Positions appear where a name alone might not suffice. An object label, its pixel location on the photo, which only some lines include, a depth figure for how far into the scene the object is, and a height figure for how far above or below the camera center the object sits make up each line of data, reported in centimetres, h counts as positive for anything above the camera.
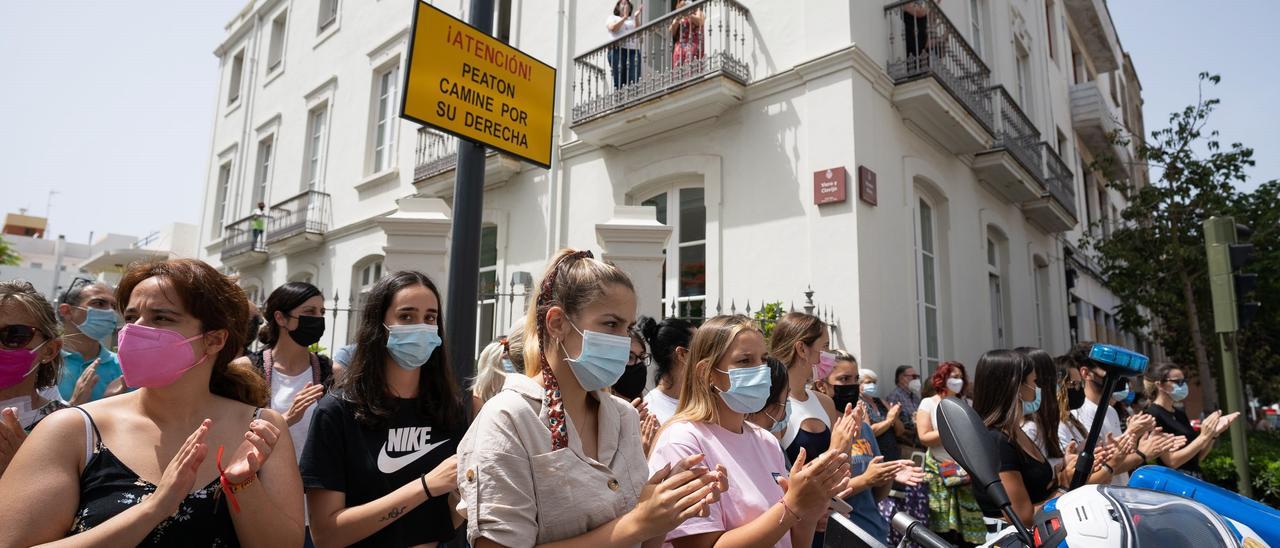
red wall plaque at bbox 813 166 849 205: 770 +191
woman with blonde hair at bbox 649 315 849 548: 211 -33
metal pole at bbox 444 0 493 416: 361 +47
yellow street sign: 363 +147
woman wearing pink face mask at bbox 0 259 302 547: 162 -27
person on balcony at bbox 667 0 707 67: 878 +401
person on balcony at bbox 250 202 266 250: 1604 +283
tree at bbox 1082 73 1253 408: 1117 +210
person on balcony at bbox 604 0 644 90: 944 +415
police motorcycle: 174 -41
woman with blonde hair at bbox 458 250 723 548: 170 -25
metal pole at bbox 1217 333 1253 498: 626 -40
